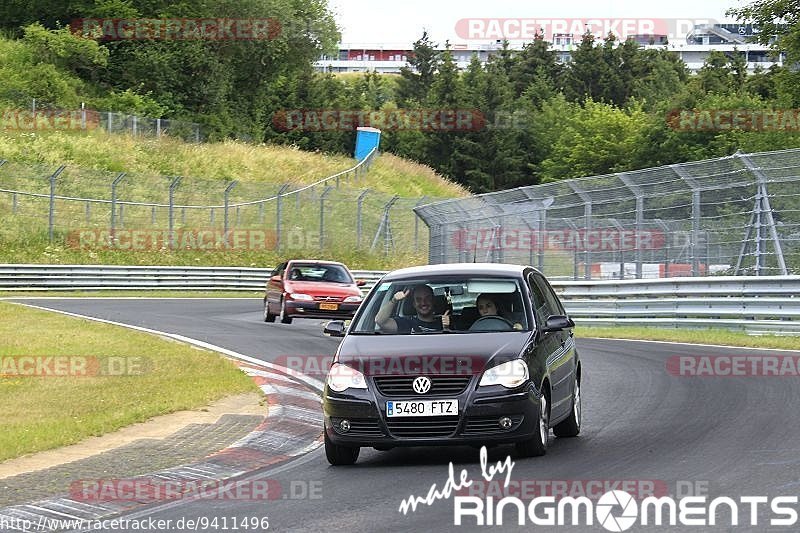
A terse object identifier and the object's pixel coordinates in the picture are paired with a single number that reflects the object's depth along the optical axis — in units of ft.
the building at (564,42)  607.65
